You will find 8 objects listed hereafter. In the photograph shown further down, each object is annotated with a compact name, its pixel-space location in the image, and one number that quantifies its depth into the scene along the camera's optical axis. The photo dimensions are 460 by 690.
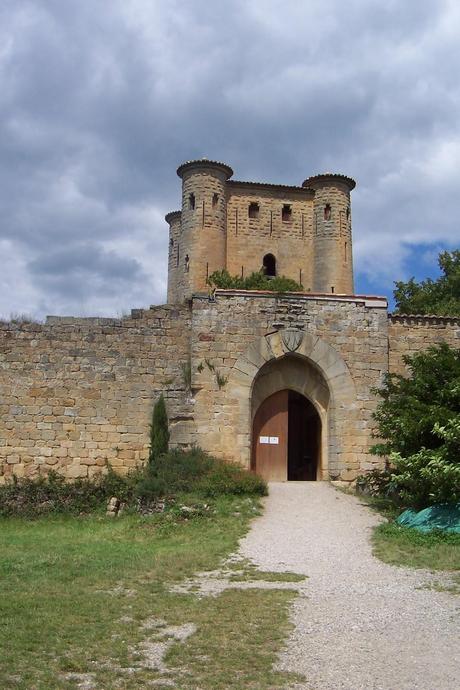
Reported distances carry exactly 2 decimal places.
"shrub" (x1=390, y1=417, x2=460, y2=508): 11.26
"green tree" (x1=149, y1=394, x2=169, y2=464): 14.89
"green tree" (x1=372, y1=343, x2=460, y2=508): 11.45
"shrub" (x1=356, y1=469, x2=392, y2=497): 14.56
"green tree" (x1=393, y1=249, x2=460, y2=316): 28.39
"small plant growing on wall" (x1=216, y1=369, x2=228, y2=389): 15.43
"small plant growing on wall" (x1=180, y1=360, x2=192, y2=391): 15.45
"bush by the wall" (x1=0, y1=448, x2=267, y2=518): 13.73
